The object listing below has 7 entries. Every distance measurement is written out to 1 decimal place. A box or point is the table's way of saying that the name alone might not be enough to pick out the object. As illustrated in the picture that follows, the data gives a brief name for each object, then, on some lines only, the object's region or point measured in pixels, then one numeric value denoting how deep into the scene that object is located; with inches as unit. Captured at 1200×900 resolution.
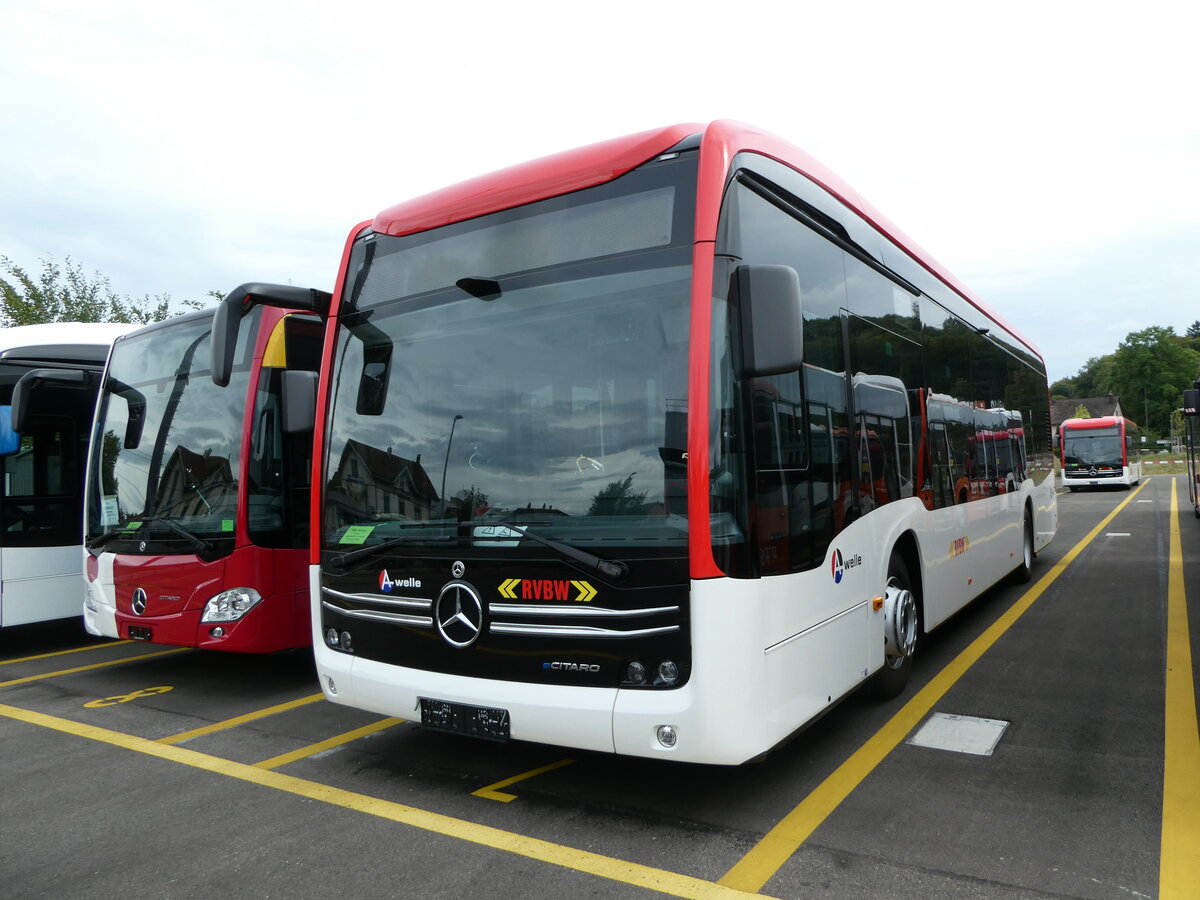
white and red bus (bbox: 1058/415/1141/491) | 1370.6
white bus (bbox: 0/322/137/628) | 309.6
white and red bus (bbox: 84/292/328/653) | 243.3
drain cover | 185.6
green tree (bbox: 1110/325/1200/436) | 4020.7
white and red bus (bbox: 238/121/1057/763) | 136.9
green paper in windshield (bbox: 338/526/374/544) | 172.6
